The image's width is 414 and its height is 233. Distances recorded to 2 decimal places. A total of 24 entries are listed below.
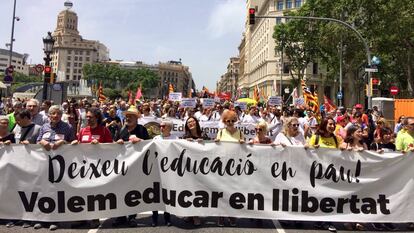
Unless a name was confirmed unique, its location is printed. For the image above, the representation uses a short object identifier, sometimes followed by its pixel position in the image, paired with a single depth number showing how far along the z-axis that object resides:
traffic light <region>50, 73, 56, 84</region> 17.89
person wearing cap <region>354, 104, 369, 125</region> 13.17
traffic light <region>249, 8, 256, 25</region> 19.07
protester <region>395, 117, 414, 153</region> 7.28
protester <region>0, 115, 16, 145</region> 6.47
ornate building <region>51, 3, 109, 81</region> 182.62
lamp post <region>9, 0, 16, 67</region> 26.17
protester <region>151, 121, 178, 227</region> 6.34
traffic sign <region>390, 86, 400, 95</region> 25.84
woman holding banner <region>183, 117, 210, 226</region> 6.75
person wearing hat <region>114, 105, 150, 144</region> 6.58
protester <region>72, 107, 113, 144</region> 6.39
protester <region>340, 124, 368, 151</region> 6.68
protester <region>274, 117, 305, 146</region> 6.84
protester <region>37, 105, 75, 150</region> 6.38
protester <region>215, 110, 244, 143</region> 6.68
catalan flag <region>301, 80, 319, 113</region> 17.81
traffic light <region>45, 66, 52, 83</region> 17.41
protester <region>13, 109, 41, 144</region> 6.60
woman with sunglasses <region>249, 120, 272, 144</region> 6.73
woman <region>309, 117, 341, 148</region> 6.58
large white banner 6.12
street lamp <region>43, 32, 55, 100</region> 17.59
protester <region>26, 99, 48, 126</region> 8.31
